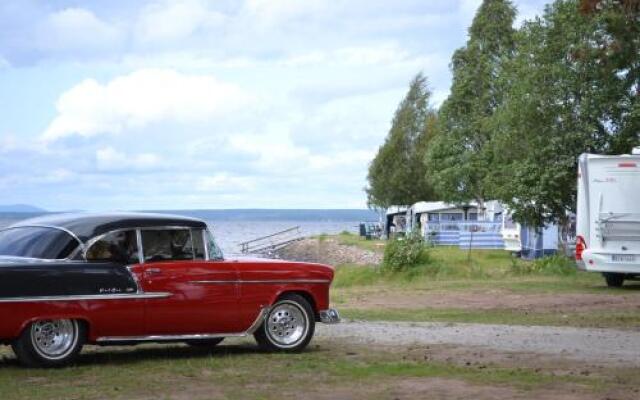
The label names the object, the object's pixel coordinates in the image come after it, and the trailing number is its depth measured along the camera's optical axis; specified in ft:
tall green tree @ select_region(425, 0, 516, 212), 212.23
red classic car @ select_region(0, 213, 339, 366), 34.37
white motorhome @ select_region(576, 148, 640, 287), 74.28
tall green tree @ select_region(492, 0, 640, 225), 113.91
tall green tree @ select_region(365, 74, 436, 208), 279.49
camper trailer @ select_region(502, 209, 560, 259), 136.26
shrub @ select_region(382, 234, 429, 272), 103.55
